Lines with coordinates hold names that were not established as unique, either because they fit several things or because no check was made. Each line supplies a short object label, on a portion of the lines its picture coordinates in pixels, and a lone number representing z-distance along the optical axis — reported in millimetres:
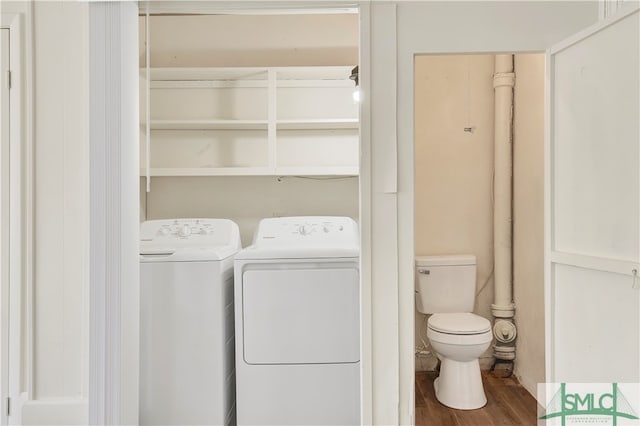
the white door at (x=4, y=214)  1870
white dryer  2172
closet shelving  2717
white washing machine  2090
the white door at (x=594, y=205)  1389
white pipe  2904
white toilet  2465
